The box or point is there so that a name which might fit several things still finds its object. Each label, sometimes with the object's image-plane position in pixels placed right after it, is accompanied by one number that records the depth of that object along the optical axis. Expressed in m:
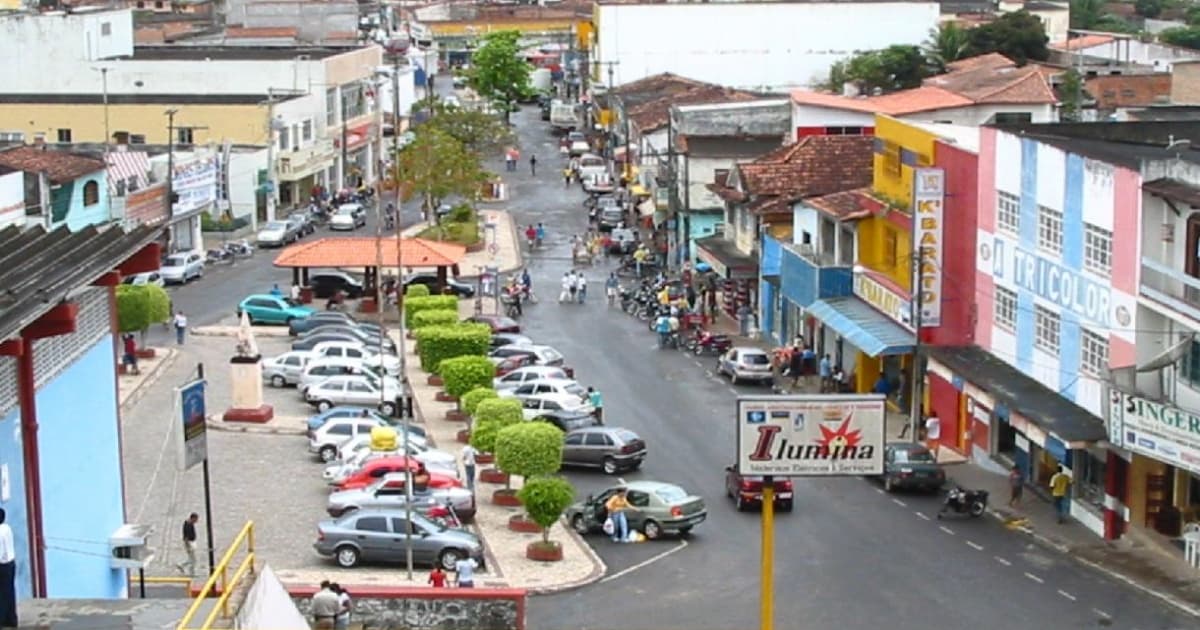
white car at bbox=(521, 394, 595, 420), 52.25
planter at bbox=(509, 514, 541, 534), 43.19
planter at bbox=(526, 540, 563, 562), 40.88
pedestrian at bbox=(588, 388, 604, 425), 52.91
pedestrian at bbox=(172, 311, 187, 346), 64.00
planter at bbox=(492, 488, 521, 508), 45.44
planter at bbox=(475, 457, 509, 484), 46.91
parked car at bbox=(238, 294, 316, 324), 69.44
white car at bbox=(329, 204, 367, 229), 94.19
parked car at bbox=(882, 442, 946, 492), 46.16
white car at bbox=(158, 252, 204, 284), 76.94
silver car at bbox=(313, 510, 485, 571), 39.72
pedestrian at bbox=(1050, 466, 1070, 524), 43.41
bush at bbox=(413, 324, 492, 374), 55.61
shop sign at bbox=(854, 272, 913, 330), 53.03
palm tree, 121.50
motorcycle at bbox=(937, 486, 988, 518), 43.81
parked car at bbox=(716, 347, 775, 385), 59.44
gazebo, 70.94
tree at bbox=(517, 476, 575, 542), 40.62
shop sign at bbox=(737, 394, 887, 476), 27.11
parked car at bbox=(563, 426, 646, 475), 48.28
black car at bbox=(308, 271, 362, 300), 74.50
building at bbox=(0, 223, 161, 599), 25.48
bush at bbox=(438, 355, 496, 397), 52.57
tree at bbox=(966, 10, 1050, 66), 123.53
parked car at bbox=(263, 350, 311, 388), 59.06
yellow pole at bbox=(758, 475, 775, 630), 25.11
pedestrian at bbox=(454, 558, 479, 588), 36.84
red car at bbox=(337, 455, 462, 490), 44.19
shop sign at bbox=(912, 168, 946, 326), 51.62
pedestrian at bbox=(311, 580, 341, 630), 29.39
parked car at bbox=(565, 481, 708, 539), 42.56
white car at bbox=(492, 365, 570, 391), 55.34
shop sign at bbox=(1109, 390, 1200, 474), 38.56
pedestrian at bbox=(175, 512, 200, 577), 37.15
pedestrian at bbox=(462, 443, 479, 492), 45.66
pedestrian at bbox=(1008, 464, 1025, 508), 44.72
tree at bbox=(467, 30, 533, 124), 139.75
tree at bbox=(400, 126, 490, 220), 91.06
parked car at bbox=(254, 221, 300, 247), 87.62
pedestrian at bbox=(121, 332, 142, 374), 58.50
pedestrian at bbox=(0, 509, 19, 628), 21.70
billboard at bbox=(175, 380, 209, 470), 33.69
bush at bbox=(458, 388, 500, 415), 48.94
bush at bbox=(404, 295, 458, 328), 62.47
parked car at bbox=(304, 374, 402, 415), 55.53
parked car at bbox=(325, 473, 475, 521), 42.16
